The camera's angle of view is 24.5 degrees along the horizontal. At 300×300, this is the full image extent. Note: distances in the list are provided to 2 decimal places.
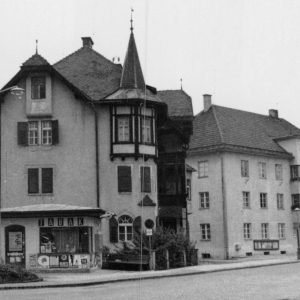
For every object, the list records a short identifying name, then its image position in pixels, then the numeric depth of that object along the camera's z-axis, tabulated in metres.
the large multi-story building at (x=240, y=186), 53.91
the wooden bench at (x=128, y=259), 33.16
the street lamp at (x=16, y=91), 24.36
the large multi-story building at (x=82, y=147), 40.16
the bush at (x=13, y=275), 24.84
